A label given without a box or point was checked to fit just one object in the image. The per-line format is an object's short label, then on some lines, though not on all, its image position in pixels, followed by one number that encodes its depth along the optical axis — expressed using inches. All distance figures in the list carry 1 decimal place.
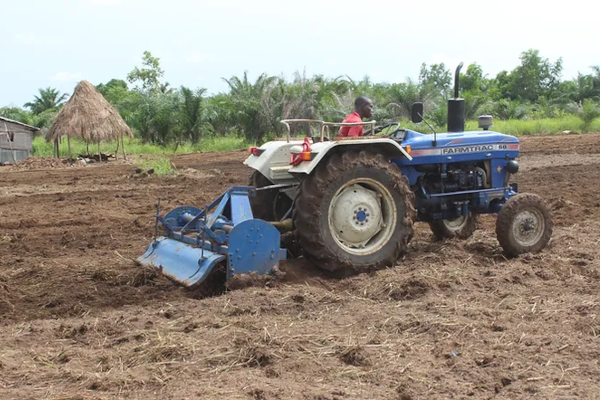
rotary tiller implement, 228.8
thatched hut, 942.4
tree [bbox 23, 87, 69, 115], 2011.6
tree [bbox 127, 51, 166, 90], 1979.6
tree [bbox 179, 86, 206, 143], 1208.8
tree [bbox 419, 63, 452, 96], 2155.0
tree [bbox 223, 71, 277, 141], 1194.0
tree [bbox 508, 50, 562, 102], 1785.2
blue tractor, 241.0
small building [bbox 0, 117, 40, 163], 1016.1
